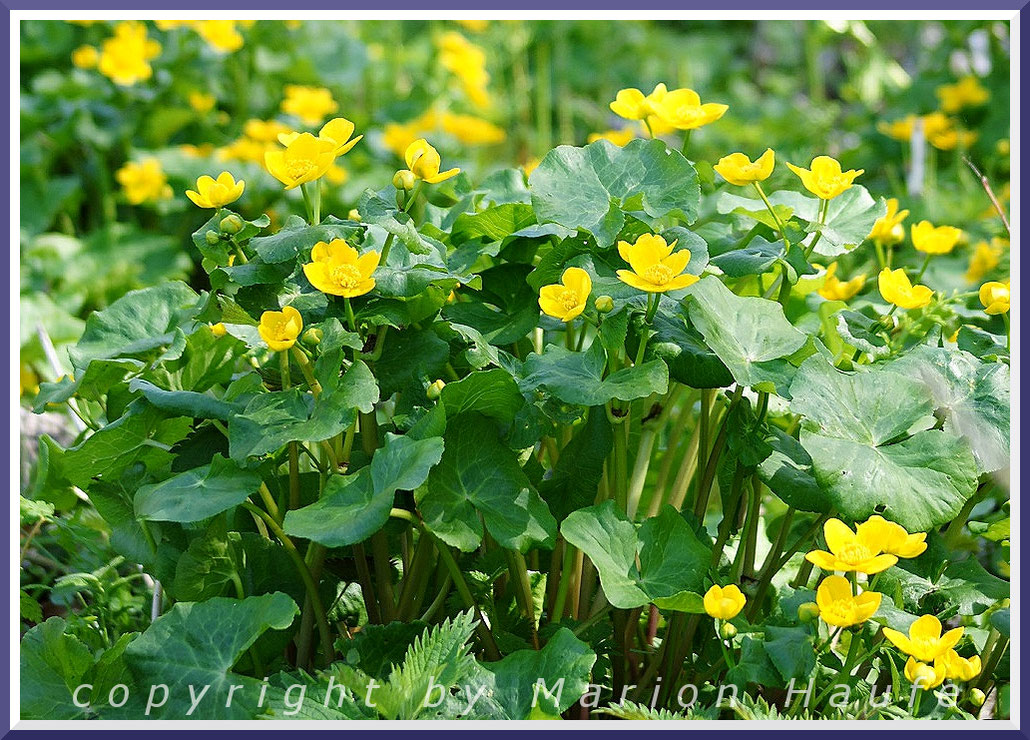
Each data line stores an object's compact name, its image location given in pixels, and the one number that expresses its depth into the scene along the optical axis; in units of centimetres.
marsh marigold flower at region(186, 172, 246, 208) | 232
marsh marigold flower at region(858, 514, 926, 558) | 224
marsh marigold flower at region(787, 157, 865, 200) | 233
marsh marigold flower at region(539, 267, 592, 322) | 228
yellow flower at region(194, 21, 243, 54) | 398
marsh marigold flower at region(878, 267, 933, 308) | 235
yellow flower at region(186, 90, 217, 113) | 401
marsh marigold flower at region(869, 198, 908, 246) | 247
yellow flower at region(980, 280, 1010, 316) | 236
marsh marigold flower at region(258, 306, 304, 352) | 225
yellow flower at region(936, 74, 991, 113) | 399
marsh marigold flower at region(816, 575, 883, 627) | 224
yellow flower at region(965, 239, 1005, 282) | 269
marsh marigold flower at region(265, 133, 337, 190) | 230
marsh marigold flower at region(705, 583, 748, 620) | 225
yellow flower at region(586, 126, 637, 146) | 306
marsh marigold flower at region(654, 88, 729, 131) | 237
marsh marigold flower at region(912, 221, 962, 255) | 245
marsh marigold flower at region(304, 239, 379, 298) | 226
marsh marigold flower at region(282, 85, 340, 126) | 384
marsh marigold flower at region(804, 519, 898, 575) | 223
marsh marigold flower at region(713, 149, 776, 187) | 233
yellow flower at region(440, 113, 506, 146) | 436
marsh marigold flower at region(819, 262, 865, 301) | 246
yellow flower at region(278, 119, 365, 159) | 231
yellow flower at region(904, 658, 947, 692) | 225
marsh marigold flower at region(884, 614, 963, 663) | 226
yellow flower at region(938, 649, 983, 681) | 226
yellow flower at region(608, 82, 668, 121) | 238
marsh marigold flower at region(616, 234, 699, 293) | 226
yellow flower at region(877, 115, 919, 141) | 390
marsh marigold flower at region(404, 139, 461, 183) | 232
